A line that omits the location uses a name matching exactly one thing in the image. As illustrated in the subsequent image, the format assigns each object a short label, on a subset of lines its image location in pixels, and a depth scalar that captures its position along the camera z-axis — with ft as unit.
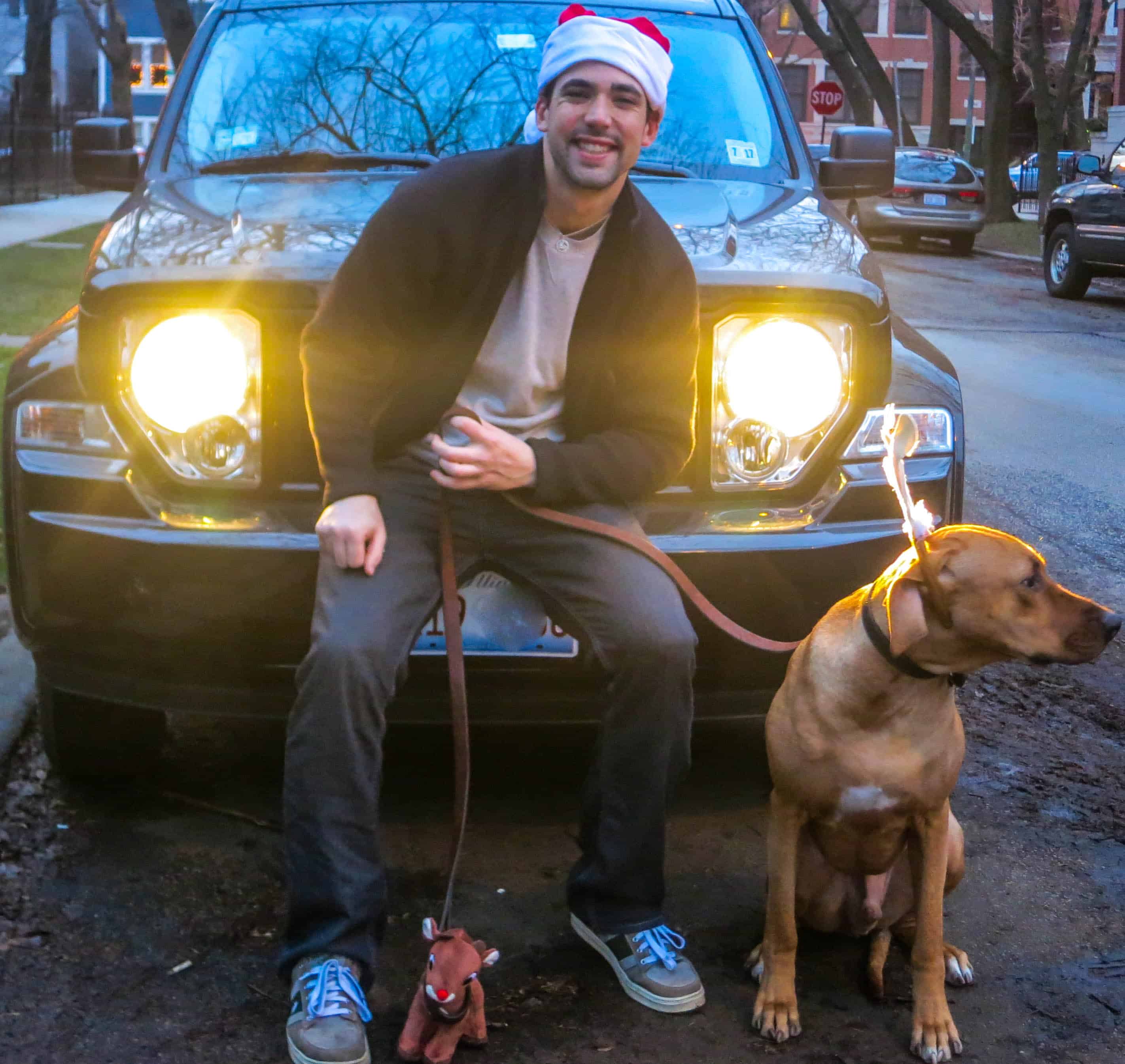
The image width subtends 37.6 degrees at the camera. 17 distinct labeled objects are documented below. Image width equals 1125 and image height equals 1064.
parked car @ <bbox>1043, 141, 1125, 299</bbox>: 49.83
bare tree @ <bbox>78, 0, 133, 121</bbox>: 98.37
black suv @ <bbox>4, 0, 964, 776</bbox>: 10.59
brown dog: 8.97
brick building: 222.28
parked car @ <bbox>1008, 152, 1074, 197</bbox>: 136.87
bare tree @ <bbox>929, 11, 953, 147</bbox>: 130.31
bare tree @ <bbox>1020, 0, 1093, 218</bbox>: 94.84
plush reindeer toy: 8.77
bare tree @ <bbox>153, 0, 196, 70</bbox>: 45.62
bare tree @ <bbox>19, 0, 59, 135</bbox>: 121.60
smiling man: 9.51
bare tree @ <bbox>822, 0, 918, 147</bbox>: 112.16
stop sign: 137.08
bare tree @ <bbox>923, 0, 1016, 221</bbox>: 95.61
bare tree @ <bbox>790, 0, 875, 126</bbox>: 115.85
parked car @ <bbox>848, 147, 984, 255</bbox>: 77.97
